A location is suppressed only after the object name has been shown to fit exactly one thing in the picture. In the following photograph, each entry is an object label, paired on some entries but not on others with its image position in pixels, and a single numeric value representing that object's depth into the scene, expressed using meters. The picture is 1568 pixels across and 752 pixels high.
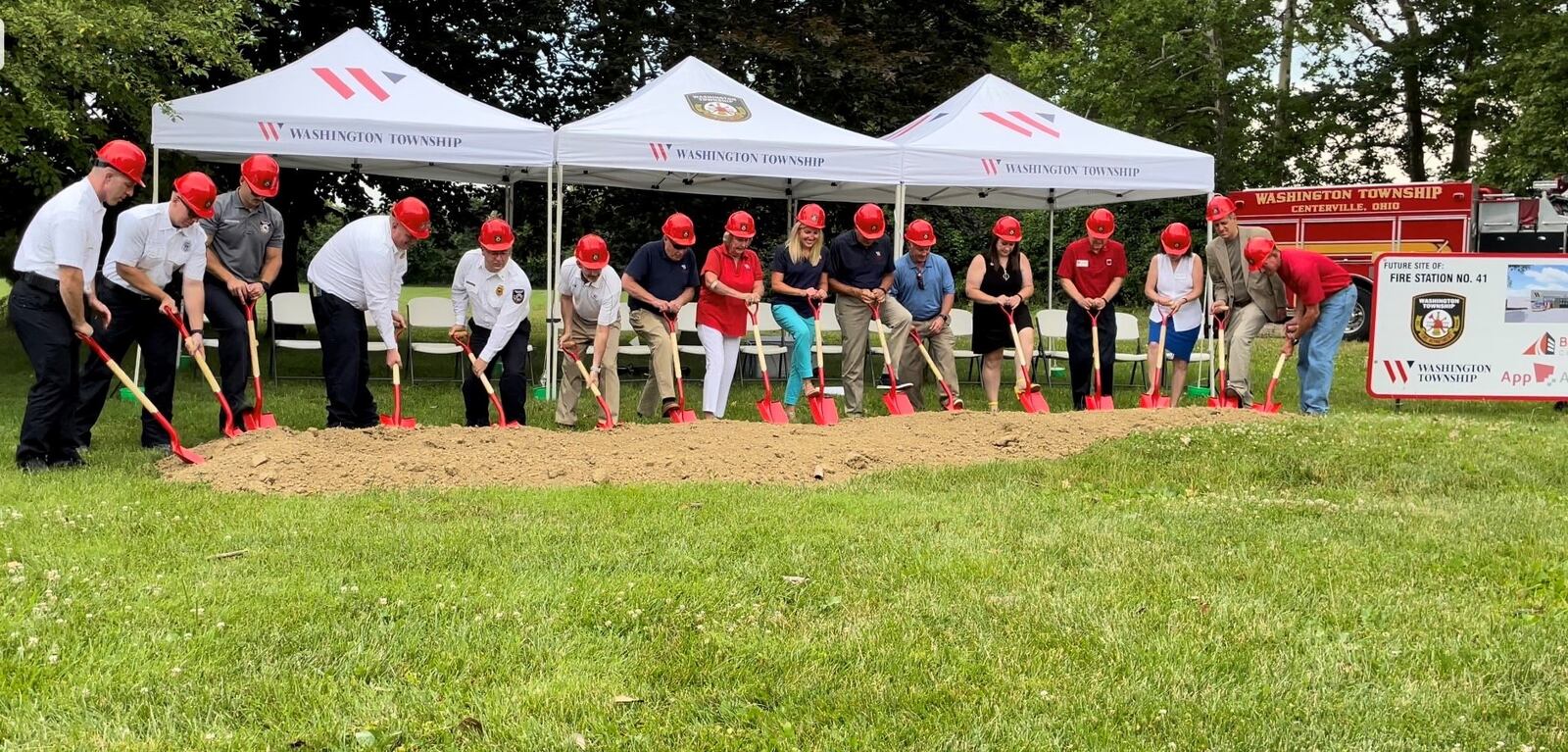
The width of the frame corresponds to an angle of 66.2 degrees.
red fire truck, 17.22
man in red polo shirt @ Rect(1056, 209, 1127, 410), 10.16
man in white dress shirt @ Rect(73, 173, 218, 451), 7.11
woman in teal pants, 9.38
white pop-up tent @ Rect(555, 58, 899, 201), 10.10
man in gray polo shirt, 7.86
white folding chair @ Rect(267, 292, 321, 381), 12.04
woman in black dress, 9.99
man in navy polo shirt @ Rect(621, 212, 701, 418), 8.94
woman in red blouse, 9.11
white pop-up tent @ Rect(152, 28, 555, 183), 9.30
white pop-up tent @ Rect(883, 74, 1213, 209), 10.83
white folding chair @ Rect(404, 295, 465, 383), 12.24
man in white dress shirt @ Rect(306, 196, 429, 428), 7.86
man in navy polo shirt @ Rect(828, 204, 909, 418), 9.55
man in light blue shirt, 10.01
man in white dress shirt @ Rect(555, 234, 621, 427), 8.59
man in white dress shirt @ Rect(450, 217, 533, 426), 8.34
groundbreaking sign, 10.25
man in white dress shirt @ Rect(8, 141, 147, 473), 6.39
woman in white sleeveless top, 10.09
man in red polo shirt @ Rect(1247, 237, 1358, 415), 9.39
